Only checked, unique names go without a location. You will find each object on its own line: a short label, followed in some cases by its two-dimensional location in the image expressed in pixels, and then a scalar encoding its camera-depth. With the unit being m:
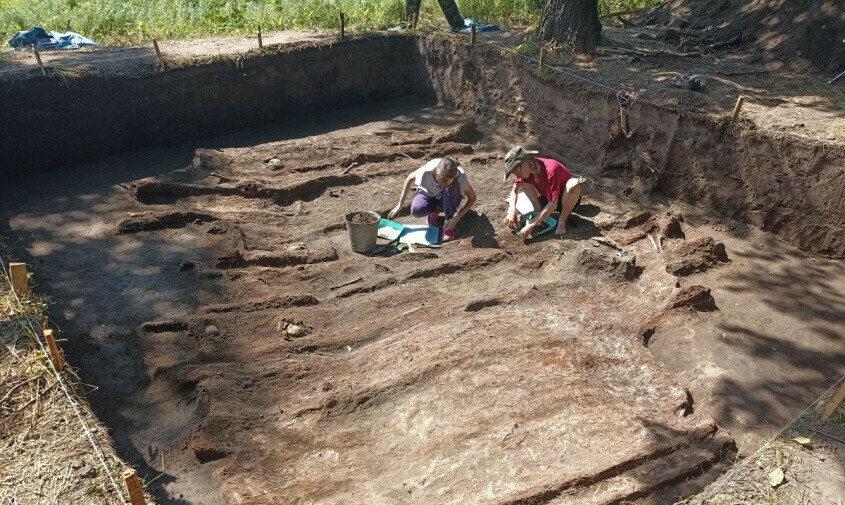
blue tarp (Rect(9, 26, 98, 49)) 9.22
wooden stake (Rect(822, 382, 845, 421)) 3.64
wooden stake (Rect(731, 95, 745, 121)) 6.41
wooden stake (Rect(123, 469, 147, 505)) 2.68
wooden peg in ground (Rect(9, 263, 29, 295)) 4.18
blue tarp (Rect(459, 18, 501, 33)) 10.70
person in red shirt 6.29
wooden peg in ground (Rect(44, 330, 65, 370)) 3.61
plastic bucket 6.36
